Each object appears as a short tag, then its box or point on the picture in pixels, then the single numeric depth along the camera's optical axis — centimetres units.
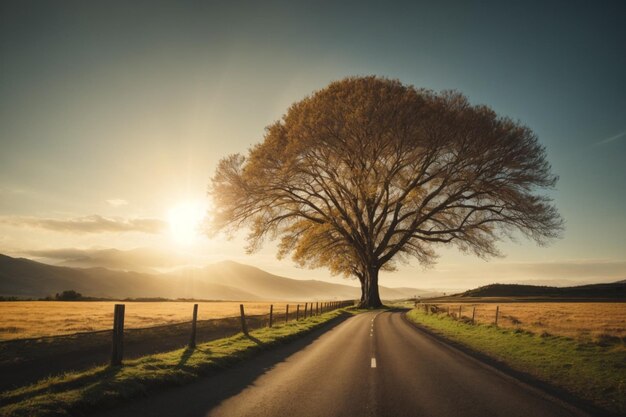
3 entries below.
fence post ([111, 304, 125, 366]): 976
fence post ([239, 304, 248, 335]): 1667
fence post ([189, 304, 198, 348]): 1305
